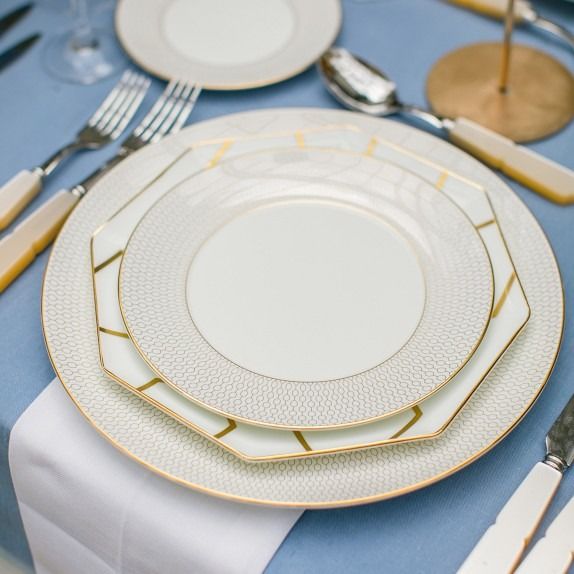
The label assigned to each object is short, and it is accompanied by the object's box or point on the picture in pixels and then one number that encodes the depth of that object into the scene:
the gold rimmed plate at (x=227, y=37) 0.92
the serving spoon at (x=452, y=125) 0.79
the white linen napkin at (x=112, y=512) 0.58
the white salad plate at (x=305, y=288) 0.60
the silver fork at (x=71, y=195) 0.75
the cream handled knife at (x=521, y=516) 0.55
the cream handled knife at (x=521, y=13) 0.96
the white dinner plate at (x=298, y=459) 0.57
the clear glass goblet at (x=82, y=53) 0.95
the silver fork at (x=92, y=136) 0.79
